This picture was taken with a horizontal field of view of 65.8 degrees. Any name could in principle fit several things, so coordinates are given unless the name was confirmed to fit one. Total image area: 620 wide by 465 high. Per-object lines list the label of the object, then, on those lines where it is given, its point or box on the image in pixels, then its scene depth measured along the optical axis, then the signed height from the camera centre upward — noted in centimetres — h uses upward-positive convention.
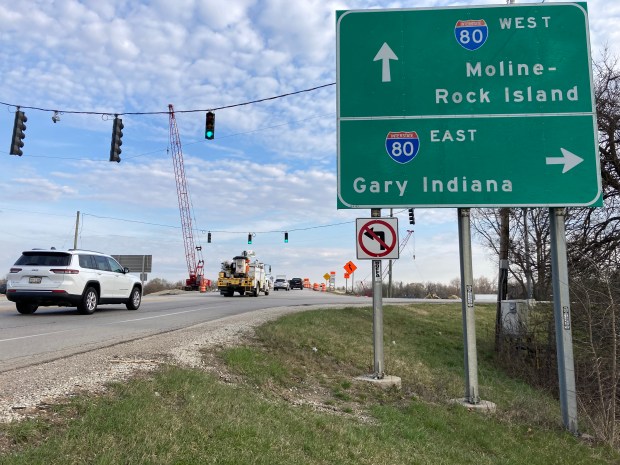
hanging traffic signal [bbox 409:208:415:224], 3501 +527
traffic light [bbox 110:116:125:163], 1936 +586
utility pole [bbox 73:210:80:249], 5209 +647
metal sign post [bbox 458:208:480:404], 775 -22
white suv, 1420 +12
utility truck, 3550 +81
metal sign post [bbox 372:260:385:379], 834 -50
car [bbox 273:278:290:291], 6856 +60
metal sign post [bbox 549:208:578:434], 721 -45
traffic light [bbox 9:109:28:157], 1814 +568
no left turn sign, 823 +88
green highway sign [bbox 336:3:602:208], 765 +298
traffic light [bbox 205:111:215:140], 1862 +621
